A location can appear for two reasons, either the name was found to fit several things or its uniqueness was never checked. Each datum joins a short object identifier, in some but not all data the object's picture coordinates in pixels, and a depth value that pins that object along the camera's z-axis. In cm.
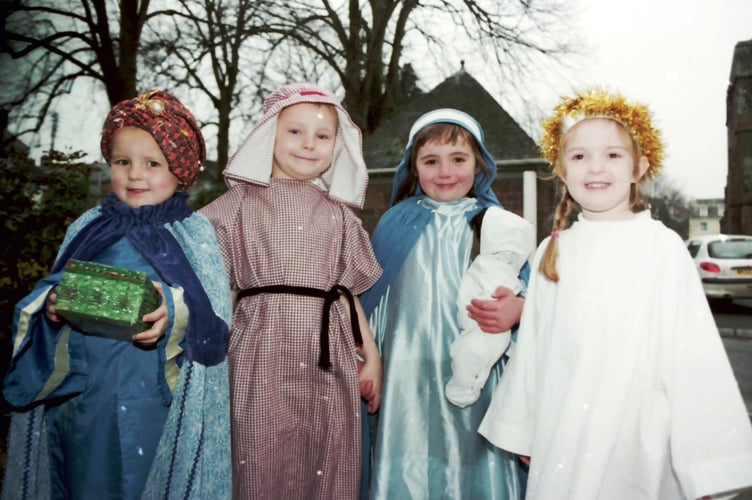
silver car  1186
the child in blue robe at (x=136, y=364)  196
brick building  1101
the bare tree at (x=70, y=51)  1077
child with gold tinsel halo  180
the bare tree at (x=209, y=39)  1179
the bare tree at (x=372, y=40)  1337
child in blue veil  239
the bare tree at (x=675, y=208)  4711
